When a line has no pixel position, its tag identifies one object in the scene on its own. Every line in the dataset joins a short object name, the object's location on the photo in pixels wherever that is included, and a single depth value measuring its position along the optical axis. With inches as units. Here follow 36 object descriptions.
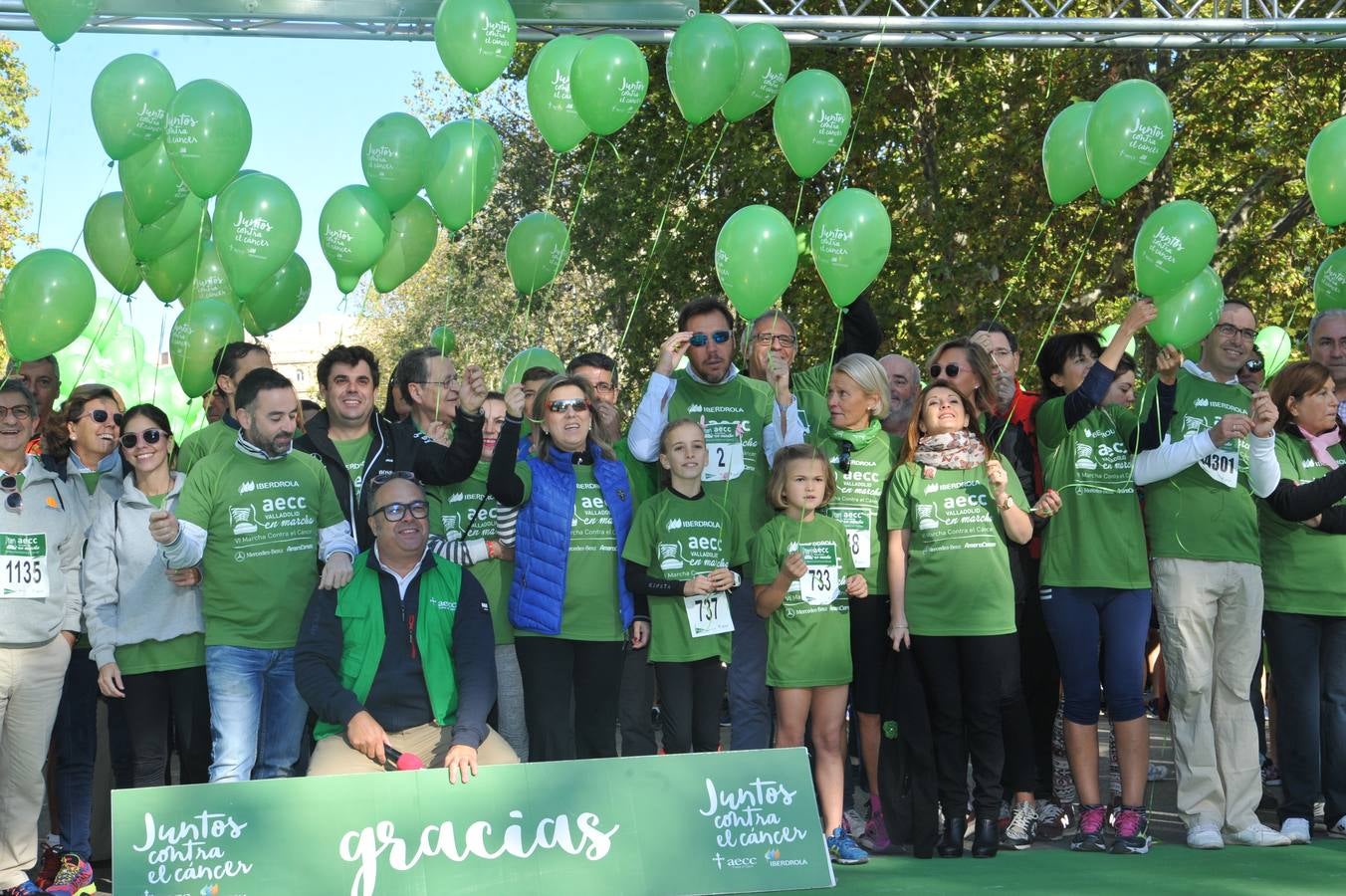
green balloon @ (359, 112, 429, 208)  252.5
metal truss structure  294.2
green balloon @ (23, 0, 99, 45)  247.1
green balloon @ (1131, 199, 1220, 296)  227.5
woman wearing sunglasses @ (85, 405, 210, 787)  216.2
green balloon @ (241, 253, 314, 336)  277.4
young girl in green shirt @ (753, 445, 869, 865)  226.2
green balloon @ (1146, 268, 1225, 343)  230.5
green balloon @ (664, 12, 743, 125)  250.5
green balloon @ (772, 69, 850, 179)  252.1
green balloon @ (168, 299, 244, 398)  268.7
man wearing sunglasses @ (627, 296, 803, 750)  235.1
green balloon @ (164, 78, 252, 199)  239.8
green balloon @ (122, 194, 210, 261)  268.2
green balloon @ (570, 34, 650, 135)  246.1
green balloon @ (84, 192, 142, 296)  278.5
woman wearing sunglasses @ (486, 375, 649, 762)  223.9
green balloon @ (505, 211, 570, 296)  276.4
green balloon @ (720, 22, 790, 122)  269.9
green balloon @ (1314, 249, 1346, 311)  249.3
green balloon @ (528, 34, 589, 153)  256.2
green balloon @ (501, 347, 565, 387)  287.6
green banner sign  177.9
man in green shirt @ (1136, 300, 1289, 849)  230.8
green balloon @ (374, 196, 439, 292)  276.7
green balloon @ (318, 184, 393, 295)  255.4
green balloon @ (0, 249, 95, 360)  224.1
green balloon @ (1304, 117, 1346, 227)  240.7
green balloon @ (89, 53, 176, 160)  246.7
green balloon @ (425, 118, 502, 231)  255.9
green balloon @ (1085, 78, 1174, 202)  232.5
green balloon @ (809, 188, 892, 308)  237.8
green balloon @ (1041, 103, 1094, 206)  245.3
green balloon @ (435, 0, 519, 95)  248.2
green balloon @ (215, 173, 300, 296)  243.9
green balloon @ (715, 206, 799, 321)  240.2
